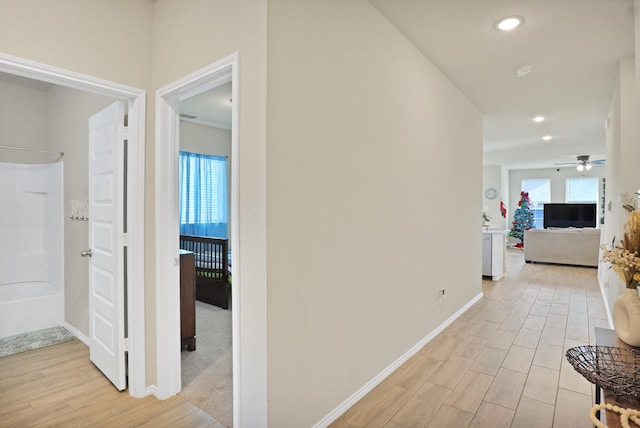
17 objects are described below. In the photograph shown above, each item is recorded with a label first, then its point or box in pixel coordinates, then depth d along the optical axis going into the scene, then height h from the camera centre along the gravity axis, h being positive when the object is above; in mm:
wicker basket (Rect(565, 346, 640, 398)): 1141 -570
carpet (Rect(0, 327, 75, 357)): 3113 -1233
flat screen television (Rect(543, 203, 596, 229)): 9984 -146
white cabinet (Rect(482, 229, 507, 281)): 6035 -734
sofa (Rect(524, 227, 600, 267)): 7355 -789
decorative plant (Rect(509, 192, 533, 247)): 11422 -296
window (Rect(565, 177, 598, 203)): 11159 +654
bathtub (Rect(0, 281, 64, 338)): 3352 -997
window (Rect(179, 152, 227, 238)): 5387 +233
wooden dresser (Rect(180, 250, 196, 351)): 3003 -791
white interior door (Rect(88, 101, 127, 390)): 2359 -247
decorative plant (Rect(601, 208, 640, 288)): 1426 -190
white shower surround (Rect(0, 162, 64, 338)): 3818 -252
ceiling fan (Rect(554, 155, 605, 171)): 9043 +1338
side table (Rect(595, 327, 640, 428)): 1016 -611
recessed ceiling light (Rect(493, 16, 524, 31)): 2496 +1365
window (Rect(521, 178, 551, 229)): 11812 +474
